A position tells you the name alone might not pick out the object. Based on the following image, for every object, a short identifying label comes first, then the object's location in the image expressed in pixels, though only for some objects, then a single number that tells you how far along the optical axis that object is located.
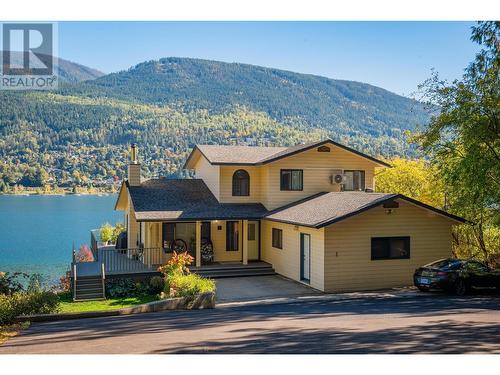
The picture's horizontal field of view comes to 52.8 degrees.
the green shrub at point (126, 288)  20.42
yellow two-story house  20.38
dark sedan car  18.84
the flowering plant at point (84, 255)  35.69
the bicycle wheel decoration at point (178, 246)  24.37
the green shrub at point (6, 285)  18.04
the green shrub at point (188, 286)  17.53
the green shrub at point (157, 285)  20.86
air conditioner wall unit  26.36
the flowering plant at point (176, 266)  19.84
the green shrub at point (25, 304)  14.62
